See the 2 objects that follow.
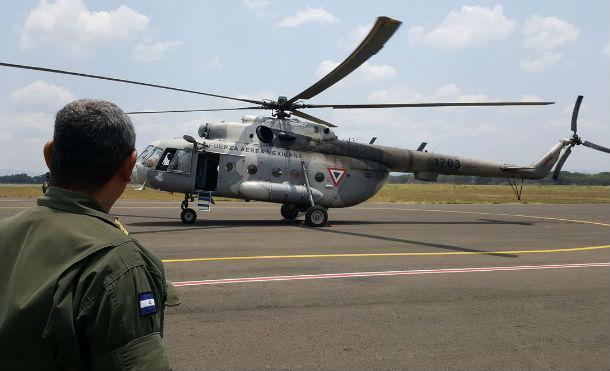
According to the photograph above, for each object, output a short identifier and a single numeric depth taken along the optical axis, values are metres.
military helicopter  15.82
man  1.38
